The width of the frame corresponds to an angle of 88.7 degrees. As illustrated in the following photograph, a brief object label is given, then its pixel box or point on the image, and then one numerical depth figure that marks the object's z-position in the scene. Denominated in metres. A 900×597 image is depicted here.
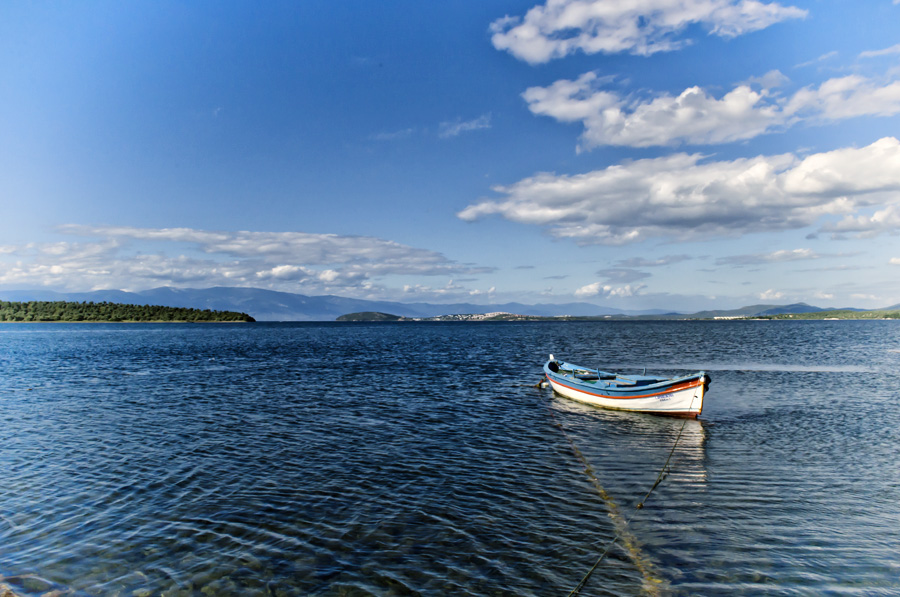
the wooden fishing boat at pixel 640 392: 27.31
